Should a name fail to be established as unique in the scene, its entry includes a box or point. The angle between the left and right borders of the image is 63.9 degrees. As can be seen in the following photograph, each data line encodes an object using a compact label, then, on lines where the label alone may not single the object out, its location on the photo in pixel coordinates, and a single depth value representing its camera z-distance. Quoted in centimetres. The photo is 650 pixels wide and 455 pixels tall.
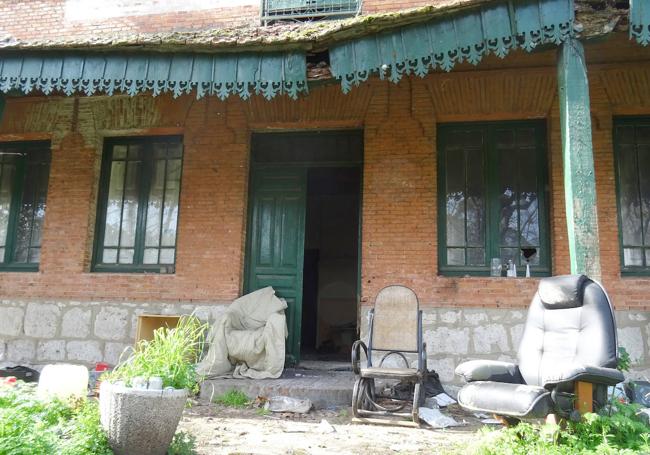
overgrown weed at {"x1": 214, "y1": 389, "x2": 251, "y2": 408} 568
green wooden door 721
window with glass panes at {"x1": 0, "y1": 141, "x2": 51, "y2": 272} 781
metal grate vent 773
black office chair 324
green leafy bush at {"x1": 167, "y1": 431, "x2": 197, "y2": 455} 364
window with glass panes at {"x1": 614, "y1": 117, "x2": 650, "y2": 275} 649
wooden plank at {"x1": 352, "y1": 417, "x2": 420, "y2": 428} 484
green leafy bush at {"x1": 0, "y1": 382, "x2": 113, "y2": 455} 280
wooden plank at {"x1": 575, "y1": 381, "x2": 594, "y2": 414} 326
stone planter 331
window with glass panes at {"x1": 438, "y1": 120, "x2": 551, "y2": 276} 668
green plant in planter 351
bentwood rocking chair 502
